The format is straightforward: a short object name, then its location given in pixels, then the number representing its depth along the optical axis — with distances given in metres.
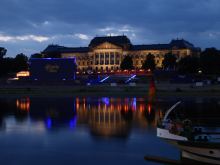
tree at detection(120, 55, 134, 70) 157.00
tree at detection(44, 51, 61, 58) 168.55
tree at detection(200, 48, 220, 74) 123.00
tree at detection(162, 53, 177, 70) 148.50
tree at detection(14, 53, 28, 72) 143.38
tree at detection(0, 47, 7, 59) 137.90
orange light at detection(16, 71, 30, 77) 126.38
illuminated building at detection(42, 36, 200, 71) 176.00
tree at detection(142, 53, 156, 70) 151.38
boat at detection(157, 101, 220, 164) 16.64
